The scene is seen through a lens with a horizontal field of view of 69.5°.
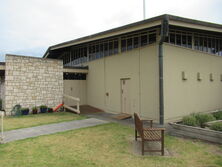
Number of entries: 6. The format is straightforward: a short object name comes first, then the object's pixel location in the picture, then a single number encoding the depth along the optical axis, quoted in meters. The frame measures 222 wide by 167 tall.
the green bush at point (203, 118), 6.62
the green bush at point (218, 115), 7.79
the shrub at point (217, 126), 5.34
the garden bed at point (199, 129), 5.11
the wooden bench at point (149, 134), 4.08
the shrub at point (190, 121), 6.27
